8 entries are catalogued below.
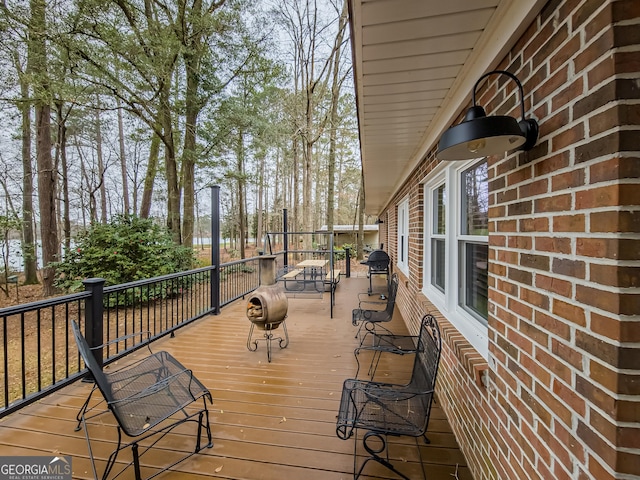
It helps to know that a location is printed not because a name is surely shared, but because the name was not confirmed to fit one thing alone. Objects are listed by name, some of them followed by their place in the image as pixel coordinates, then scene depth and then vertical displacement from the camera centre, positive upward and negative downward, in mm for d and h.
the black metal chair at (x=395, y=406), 1666 -1121
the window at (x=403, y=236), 5207 -20
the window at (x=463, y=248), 1915 -109
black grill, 7023 -640
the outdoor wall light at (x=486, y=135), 1003 +364
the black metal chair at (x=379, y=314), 3689 -1056
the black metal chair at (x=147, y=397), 1663 -1116
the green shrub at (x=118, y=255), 5914 -364
